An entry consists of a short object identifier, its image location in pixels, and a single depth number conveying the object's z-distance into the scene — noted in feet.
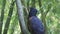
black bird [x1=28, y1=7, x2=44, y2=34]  16.35
